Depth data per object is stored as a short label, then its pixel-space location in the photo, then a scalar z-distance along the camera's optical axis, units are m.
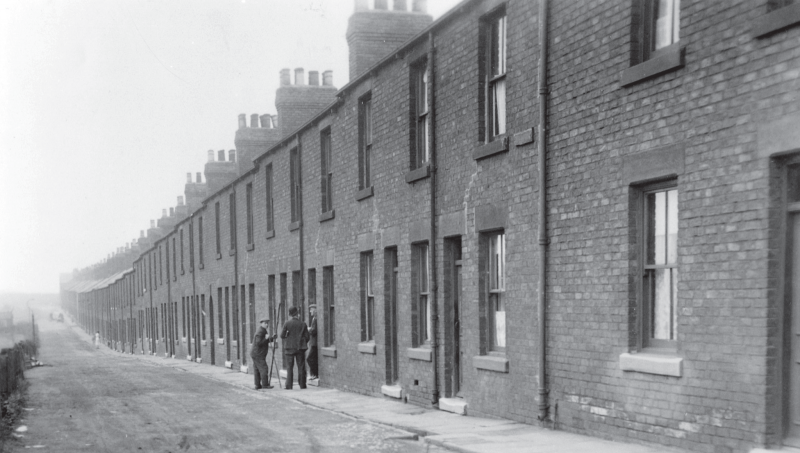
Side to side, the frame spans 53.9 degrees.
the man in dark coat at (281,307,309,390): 18.25
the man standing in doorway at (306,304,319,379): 19.58
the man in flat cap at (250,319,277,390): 19.16
